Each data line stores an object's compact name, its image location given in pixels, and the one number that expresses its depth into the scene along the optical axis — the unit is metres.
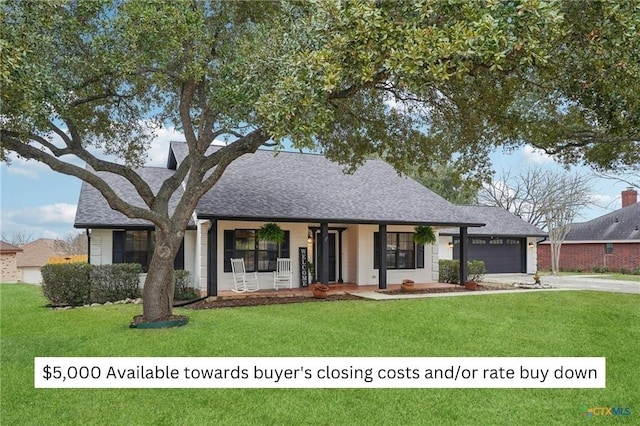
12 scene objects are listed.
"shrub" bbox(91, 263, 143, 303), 12.95
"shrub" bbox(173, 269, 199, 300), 13.79
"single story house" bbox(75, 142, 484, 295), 14.16
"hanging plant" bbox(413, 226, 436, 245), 16.16
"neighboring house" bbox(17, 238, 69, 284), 31.17
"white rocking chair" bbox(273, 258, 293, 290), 14.93
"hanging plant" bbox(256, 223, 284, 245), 14.12
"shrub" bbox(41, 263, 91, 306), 12.57
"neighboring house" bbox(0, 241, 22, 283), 25.92
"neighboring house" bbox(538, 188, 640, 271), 28.25
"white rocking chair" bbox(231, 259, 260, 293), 14.43
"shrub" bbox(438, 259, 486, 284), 18.43
